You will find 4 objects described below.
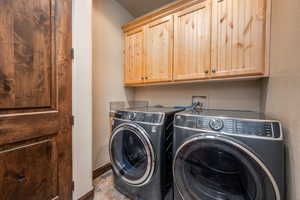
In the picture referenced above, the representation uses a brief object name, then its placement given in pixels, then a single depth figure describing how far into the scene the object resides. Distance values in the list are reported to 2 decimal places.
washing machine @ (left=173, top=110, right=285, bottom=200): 0.66
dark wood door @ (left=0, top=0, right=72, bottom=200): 0.74
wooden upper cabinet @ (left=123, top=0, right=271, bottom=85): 1.09
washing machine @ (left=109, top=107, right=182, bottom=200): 1.05
